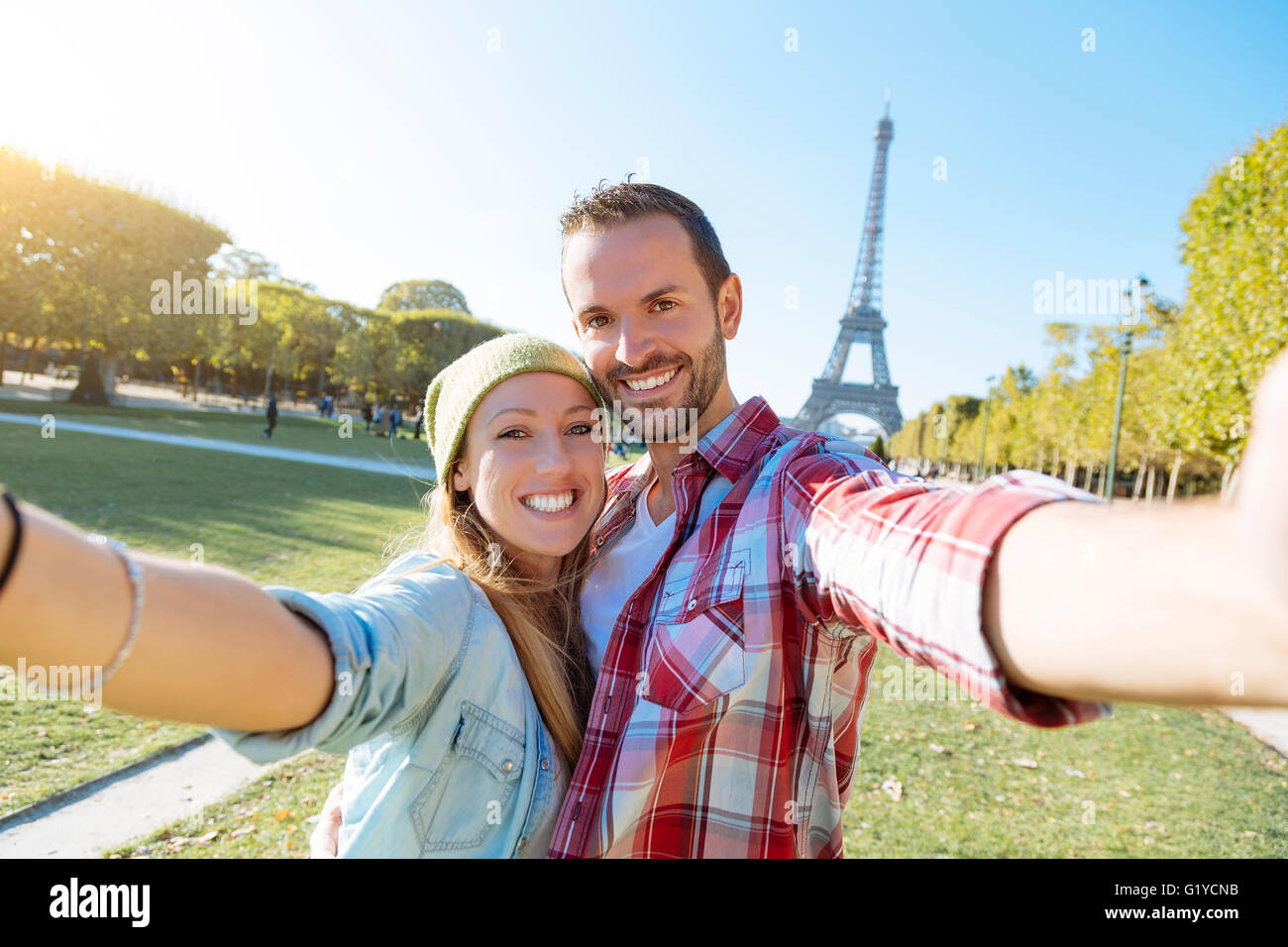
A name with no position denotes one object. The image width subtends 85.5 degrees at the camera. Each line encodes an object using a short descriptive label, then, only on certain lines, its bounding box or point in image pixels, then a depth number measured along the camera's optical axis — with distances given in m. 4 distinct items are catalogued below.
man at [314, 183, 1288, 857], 0.77
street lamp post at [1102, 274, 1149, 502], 16.45
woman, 0.86
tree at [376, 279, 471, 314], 62.09
